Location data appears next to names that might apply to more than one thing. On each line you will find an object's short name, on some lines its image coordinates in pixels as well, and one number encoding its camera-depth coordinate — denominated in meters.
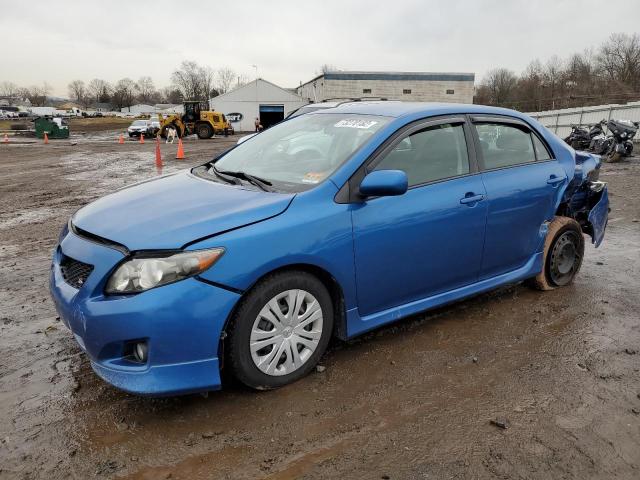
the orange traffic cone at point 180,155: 19.08
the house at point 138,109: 129.38
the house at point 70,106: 131.94
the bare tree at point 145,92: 158.62
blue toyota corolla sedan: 2.55
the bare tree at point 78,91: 164.88
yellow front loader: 35.28
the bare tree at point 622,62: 58.56
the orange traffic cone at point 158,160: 15.58
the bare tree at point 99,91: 147.00
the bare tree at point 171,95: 127.78
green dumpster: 36.91
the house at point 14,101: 138.32
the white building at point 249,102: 52.59
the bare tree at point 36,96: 158.32
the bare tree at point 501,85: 62.77
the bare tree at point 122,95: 139.12
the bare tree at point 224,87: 121.62
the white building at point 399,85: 52.91
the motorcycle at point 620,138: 16.27
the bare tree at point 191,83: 112.06
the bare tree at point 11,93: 164.25
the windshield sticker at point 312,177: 3.16
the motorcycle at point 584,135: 17.23
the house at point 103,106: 139.70
